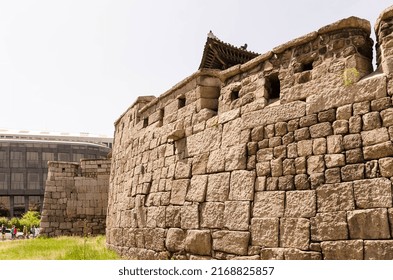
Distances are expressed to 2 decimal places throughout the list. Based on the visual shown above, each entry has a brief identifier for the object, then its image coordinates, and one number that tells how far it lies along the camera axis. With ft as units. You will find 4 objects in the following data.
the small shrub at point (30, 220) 101.05
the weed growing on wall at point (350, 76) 16.07
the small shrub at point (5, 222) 105.52
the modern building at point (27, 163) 147.54
